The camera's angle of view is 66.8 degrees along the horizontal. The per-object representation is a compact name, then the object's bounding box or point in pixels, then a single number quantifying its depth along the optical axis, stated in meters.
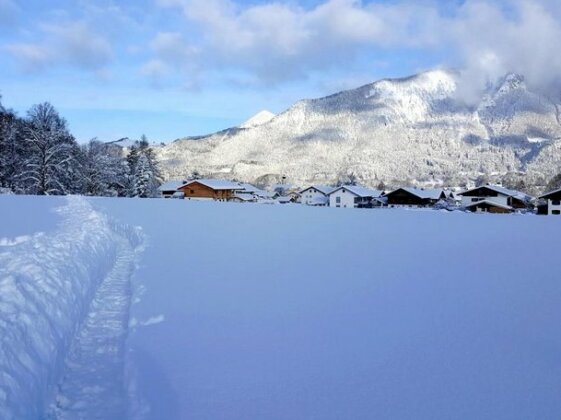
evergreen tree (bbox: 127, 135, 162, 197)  61.12
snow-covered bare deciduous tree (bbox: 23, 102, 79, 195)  43.97
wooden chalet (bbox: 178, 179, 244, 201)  76.94
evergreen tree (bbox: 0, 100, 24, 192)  42.91
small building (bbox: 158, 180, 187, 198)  79.44
